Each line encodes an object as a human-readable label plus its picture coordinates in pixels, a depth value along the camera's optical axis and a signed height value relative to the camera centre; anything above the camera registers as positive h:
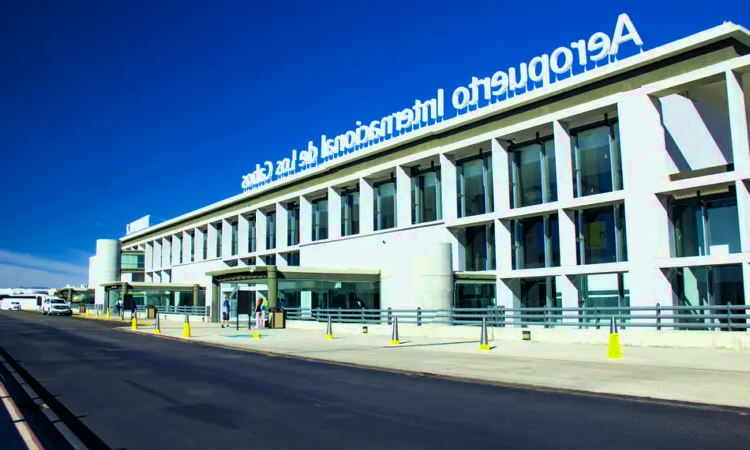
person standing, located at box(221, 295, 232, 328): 43.03 -1.54
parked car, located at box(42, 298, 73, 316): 71.00 -1.54
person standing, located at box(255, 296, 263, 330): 35.16 -1.41
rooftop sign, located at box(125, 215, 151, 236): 95.38 +10.68
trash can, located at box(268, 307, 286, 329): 36.28 -1.70
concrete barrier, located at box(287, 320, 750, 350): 18.78 -1.97
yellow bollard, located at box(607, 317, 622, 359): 17.17 -1.86
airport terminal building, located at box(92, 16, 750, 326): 29.52 +5.15
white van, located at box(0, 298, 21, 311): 121.70 -2.04
